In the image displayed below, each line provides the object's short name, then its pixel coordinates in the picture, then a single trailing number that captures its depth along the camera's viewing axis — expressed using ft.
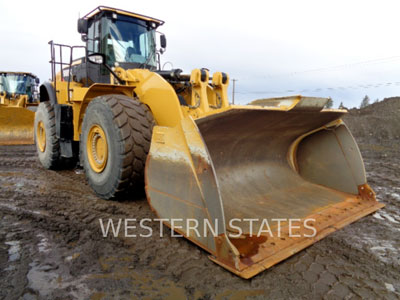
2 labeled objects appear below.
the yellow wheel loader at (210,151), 8.14
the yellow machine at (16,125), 30.12
